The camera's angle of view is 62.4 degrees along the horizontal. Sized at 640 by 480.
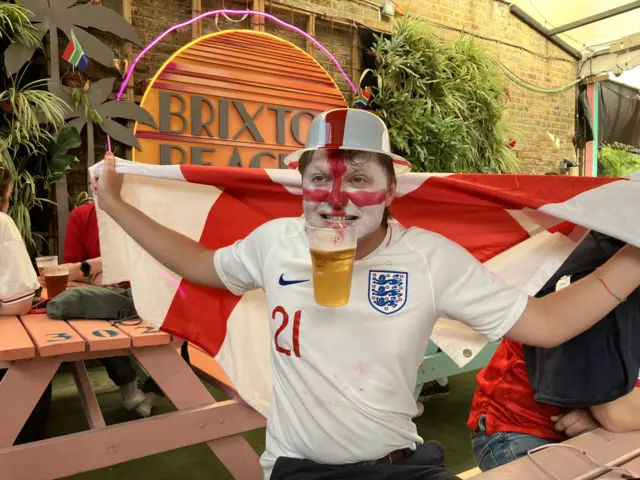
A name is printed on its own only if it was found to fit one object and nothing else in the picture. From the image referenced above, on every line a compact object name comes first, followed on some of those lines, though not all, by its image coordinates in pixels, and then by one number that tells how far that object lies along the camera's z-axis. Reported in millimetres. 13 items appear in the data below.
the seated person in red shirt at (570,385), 1223
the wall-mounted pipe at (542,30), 6812
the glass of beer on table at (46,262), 2415
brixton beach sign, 4133
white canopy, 6496
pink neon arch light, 3975
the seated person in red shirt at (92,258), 2990
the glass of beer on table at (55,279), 2400
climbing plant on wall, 5129
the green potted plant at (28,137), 3371
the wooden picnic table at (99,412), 1756
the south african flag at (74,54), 3627
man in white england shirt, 1140
